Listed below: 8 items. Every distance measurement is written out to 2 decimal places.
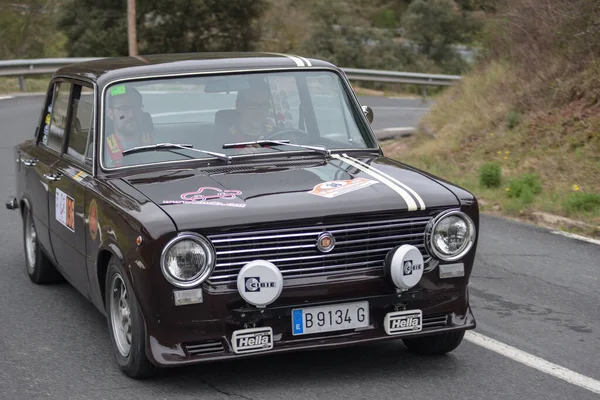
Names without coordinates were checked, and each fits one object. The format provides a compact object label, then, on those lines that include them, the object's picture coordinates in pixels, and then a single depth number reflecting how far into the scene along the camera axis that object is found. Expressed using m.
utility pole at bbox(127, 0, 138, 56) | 33.88
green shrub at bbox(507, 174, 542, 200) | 11.12
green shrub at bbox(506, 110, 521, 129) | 13.61
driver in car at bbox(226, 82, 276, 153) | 6.22
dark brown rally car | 4.92
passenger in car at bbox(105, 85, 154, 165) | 6.01
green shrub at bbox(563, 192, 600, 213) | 10.27
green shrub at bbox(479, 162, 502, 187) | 11.74
